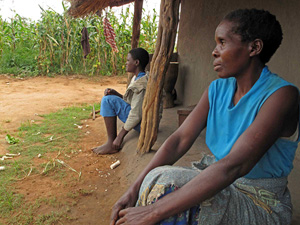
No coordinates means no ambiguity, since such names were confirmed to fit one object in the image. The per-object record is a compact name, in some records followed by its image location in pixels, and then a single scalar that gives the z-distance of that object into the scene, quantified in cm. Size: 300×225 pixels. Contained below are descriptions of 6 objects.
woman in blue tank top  119
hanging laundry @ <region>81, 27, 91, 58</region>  816
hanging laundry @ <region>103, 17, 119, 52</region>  632
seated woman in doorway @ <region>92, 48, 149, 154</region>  333
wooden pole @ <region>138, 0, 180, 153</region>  270
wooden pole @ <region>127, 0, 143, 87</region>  538
